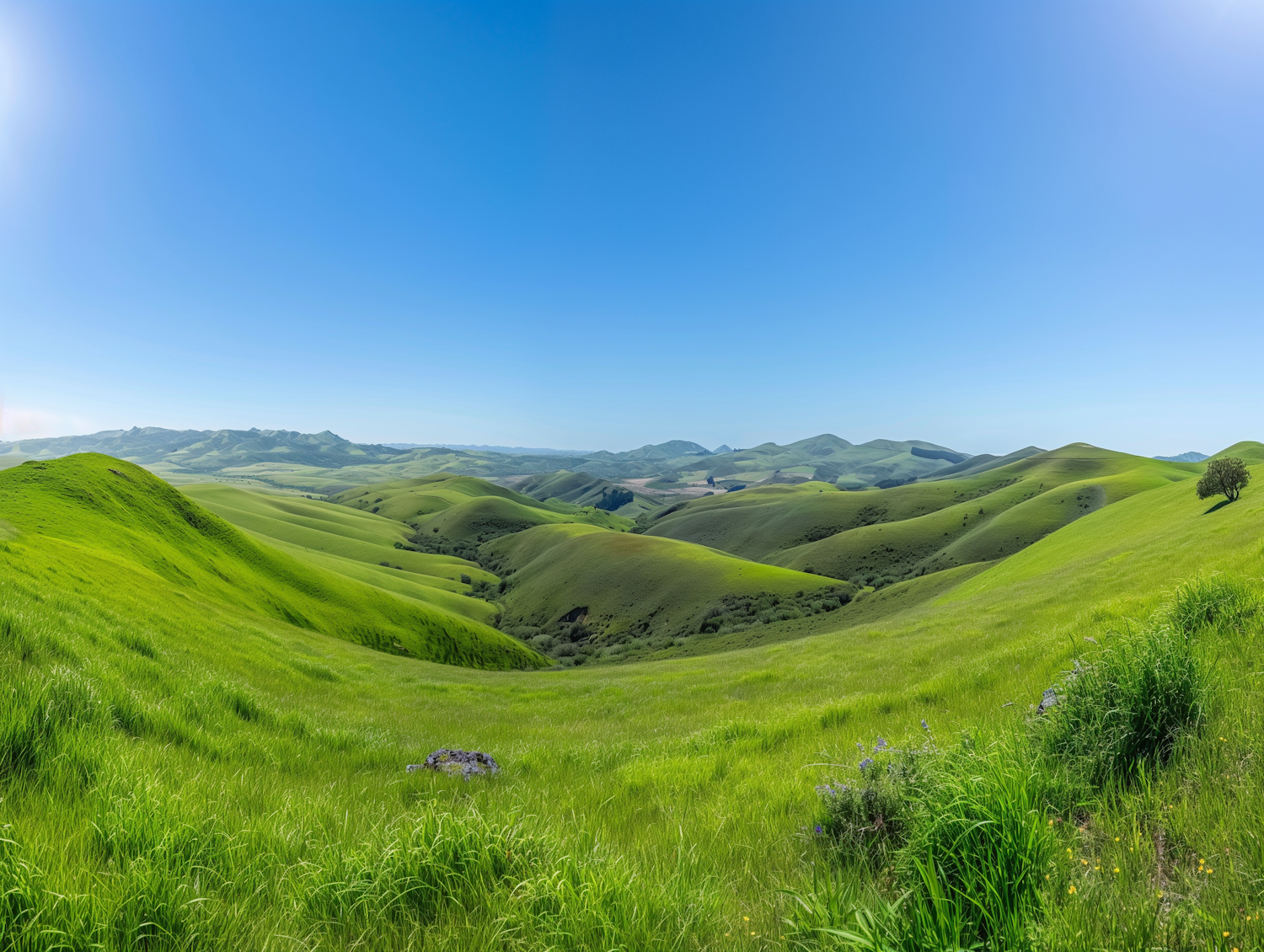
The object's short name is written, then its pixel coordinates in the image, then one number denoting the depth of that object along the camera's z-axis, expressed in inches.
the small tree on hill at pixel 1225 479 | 1723.7
